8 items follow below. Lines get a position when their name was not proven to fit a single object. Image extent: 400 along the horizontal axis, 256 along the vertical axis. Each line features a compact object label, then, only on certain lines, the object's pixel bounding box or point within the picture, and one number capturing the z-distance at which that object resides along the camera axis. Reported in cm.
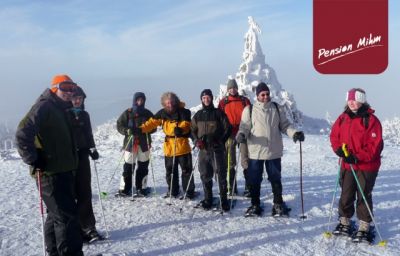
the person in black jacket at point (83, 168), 584
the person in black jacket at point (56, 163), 466
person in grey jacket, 700
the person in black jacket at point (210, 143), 736
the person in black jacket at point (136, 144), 827
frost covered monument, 3369
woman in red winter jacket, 593
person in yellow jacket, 798
